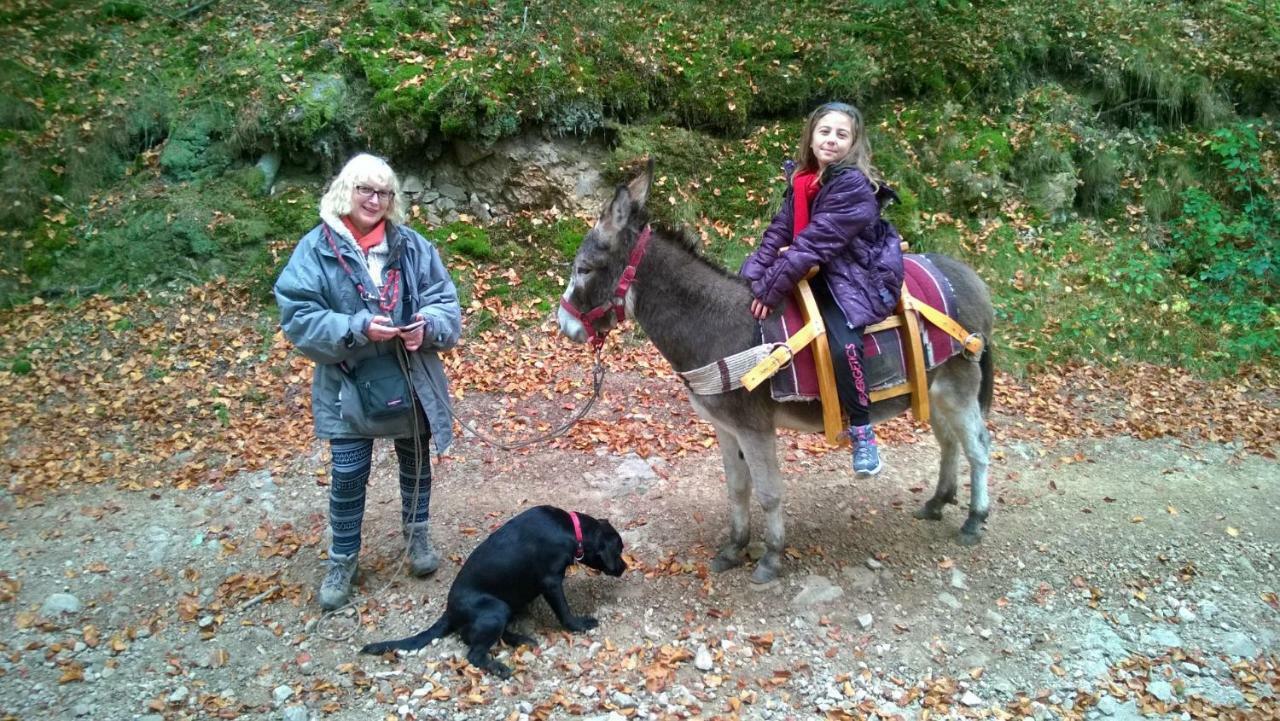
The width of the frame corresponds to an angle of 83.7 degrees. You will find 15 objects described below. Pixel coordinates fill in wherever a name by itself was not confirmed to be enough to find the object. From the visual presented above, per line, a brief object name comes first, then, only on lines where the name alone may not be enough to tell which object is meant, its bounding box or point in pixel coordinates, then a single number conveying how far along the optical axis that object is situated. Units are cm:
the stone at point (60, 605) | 454
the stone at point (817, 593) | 452
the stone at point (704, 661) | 398
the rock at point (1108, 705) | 371
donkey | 418
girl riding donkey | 401
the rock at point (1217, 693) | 376
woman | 388
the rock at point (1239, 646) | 410
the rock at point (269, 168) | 947
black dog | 392
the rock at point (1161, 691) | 379
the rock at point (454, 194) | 976
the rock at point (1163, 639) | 417
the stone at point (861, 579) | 467
